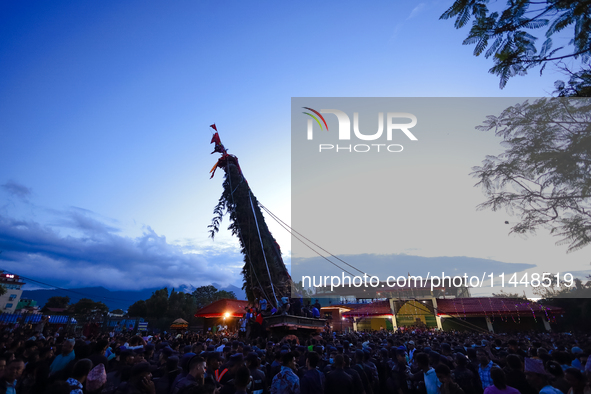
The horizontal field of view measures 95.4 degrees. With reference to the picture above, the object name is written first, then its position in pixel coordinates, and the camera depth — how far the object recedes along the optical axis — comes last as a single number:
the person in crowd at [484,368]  4.99
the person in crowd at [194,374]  3.31
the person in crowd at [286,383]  4.03
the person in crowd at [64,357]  4.99
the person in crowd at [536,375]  4.05
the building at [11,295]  53.30
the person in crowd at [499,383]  3.42
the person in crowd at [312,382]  4.04
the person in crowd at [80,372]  3.20
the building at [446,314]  28.28
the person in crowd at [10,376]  3.49
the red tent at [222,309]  29.03
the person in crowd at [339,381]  4.12
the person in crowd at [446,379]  3.68
